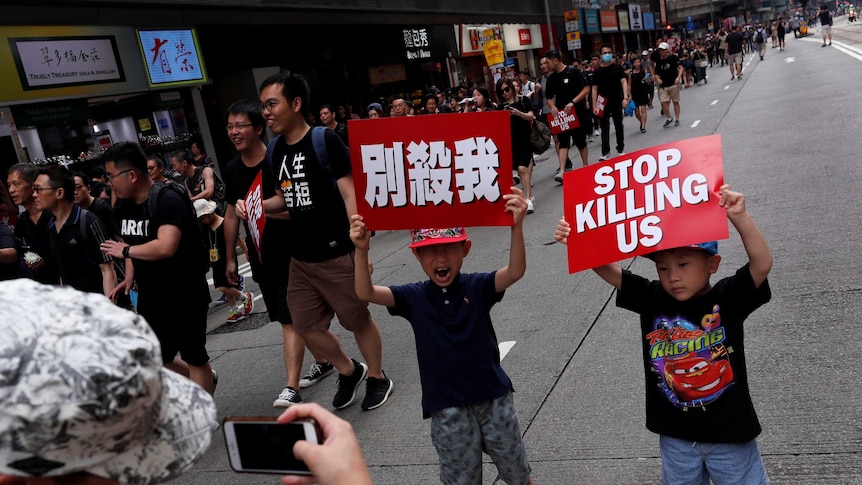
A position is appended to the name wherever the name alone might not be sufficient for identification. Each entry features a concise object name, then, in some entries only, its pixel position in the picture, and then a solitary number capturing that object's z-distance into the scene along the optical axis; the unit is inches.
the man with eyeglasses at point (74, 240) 195.3
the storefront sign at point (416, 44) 948.6
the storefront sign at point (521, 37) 1333.7
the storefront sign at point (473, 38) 1136.2
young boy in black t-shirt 90.4
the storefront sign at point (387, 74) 924.6
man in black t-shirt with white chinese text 163.0
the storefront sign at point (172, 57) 557.0
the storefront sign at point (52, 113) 465.7
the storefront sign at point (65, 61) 468.1
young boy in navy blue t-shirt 108.7
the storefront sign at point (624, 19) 2159.9
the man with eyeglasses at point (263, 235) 182.2
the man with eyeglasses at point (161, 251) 169.0
